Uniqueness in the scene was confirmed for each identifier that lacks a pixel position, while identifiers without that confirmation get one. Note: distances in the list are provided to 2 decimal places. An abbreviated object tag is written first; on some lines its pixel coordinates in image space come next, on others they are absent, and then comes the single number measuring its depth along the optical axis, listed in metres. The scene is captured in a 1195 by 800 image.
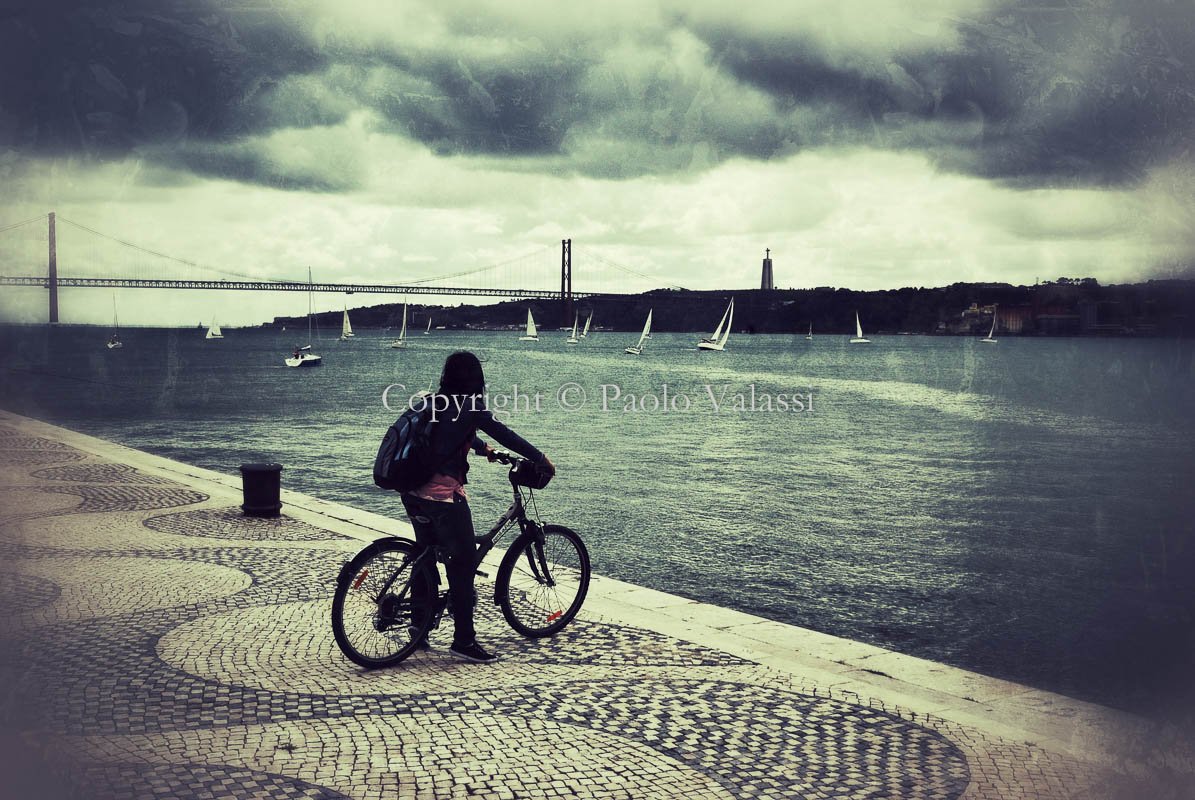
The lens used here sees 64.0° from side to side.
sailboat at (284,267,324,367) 77.94
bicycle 4.98
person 4.89
